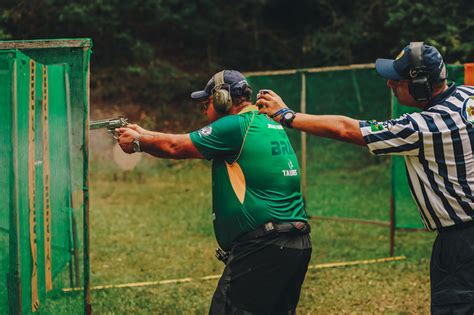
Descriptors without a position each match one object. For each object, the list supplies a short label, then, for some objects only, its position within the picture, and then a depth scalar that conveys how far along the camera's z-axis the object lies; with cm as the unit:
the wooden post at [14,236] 970
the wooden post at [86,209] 1041
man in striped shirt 779
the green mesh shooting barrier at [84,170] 976
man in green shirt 895
